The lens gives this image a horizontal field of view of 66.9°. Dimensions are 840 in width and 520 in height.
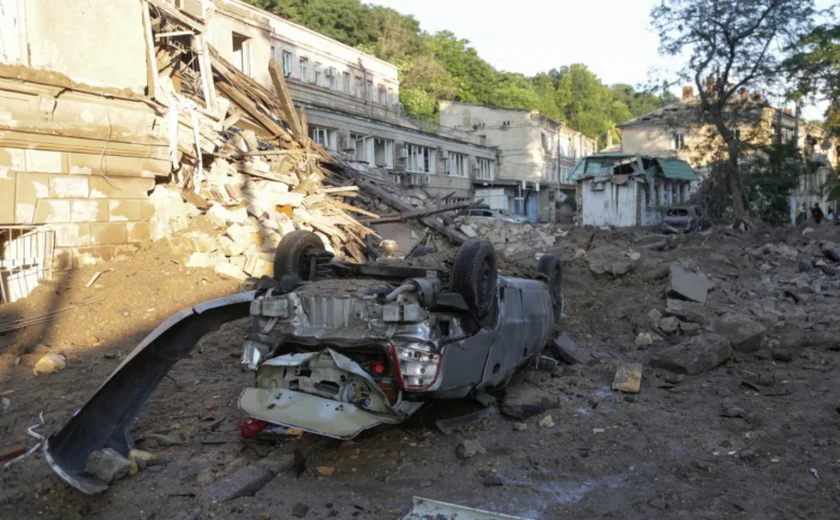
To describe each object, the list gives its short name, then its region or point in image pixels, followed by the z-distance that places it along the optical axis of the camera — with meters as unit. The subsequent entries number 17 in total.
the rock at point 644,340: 9.68
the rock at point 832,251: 16.70
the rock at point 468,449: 5.35
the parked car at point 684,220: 30.03
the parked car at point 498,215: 32.91
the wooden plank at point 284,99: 15.82
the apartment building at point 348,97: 24.70
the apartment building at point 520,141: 47.47
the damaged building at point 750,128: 28.12
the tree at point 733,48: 25.97
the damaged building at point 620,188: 35.28
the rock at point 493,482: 4.84
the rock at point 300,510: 4.37
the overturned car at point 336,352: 4.93
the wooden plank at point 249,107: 15.46
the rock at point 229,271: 10.47
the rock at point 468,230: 21.73
